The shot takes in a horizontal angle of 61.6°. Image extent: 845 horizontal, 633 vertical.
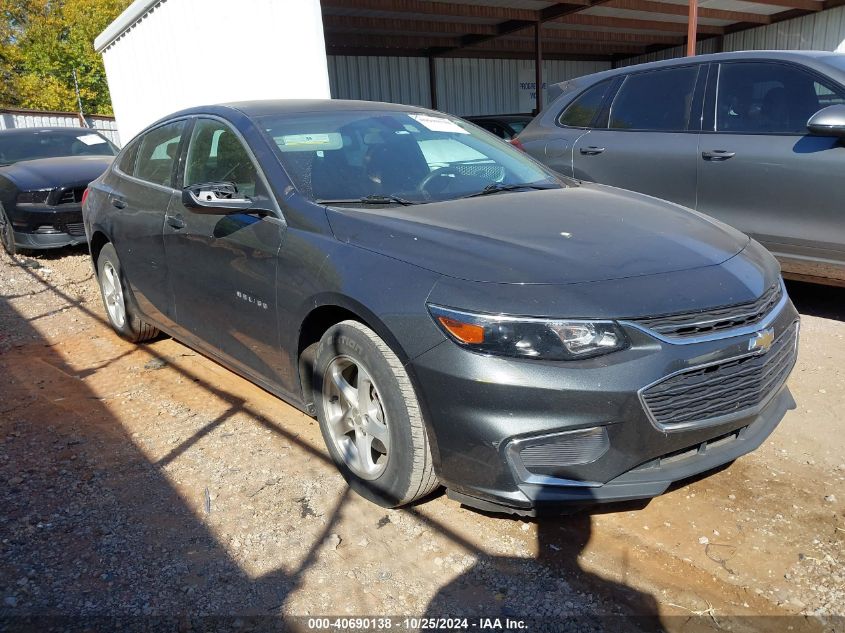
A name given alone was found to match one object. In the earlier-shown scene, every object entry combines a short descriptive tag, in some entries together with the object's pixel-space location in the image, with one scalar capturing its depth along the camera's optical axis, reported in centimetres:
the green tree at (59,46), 3678
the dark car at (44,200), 770
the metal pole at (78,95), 3456
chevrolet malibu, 229
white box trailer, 802
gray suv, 439
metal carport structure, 1402
